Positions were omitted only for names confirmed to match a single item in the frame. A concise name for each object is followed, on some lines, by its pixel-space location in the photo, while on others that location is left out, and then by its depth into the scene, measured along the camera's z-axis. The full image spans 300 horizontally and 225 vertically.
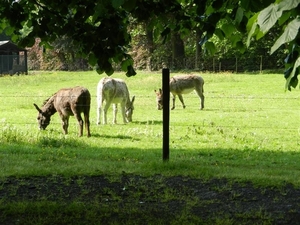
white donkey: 18.73
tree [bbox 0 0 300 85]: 5.71
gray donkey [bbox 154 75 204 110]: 24.53
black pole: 9.20
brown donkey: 14.92
